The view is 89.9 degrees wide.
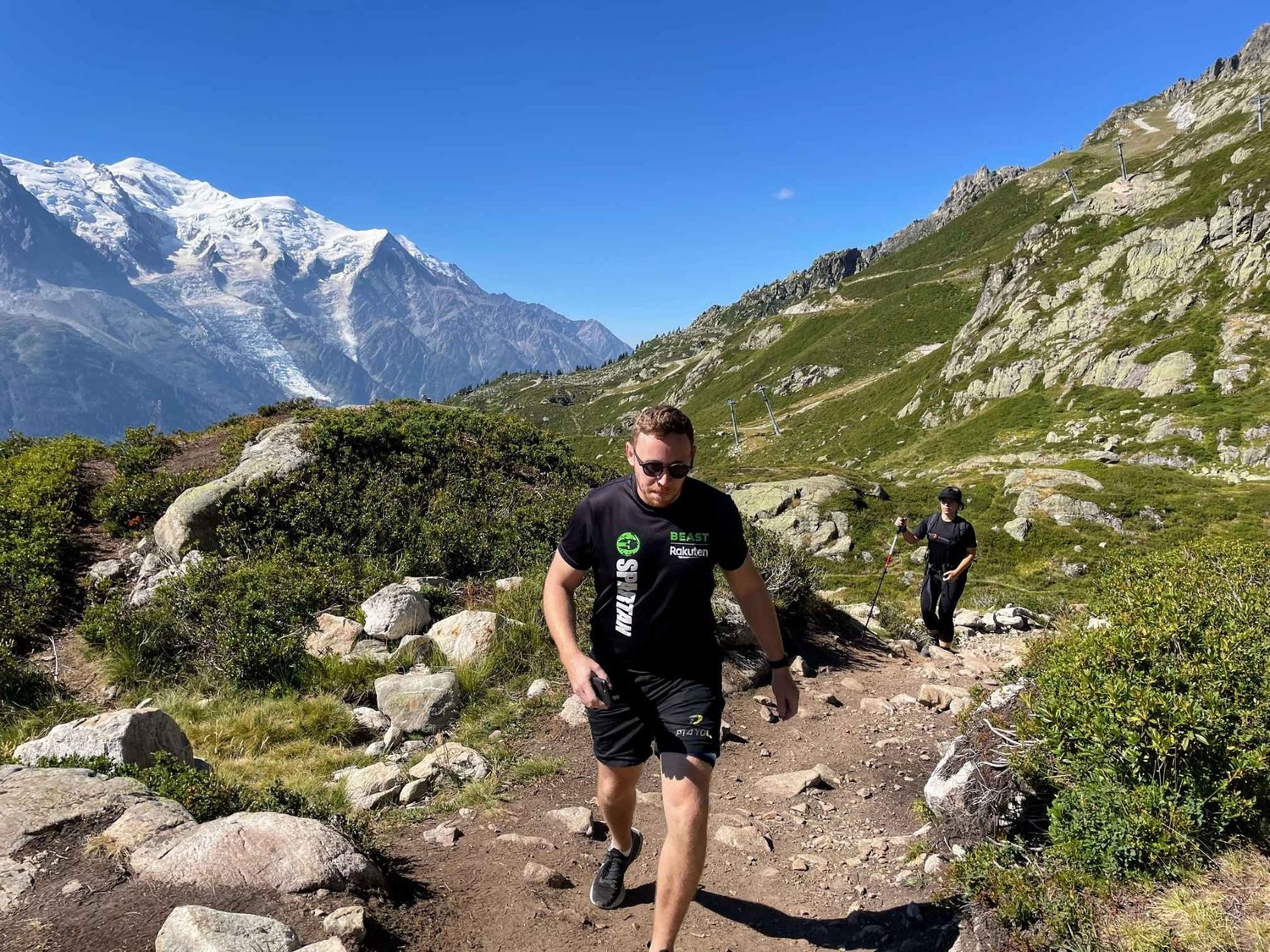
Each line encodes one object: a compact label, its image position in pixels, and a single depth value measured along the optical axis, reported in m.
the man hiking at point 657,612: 3.99
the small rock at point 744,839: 5.55
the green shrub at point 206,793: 4.80
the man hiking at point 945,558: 11.33
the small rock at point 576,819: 5.68
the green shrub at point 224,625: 8.65
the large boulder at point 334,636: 9.12
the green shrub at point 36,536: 9.71
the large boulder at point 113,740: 5.25
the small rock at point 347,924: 3.63
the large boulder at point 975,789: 4.64
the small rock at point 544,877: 4.84
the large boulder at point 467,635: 8.91
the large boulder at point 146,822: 4.11
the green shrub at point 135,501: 13.12
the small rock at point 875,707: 8.65
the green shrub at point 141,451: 15.88
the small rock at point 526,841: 5.41
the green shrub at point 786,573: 11.16
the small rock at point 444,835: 5.41
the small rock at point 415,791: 6.11
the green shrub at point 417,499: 11.95
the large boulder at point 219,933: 3.22
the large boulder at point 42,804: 3.75
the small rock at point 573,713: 7.80
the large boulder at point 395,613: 9.48
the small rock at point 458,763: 6.56
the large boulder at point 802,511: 25.59
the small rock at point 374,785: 6.04
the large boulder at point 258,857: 3.88
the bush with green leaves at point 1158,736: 3.71
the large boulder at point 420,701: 7.67
